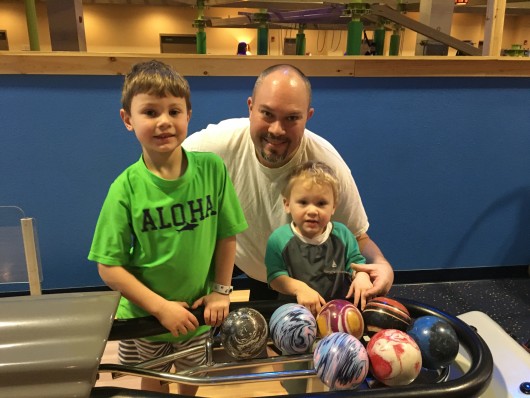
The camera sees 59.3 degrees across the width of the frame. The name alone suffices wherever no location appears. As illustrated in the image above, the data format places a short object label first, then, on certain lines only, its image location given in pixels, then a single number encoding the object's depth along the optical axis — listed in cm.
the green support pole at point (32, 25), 238
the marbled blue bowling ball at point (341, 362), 90
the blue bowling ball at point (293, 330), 101
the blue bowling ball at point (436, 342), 98
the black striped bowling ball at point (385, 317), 106
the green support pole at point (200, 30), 260
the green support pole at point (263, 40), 269
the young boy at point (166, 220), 108
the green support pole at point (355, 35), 246
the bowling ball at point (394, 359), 93
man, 138
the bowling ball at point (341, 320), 103
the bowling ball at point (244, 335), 101
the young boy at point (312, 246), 127
